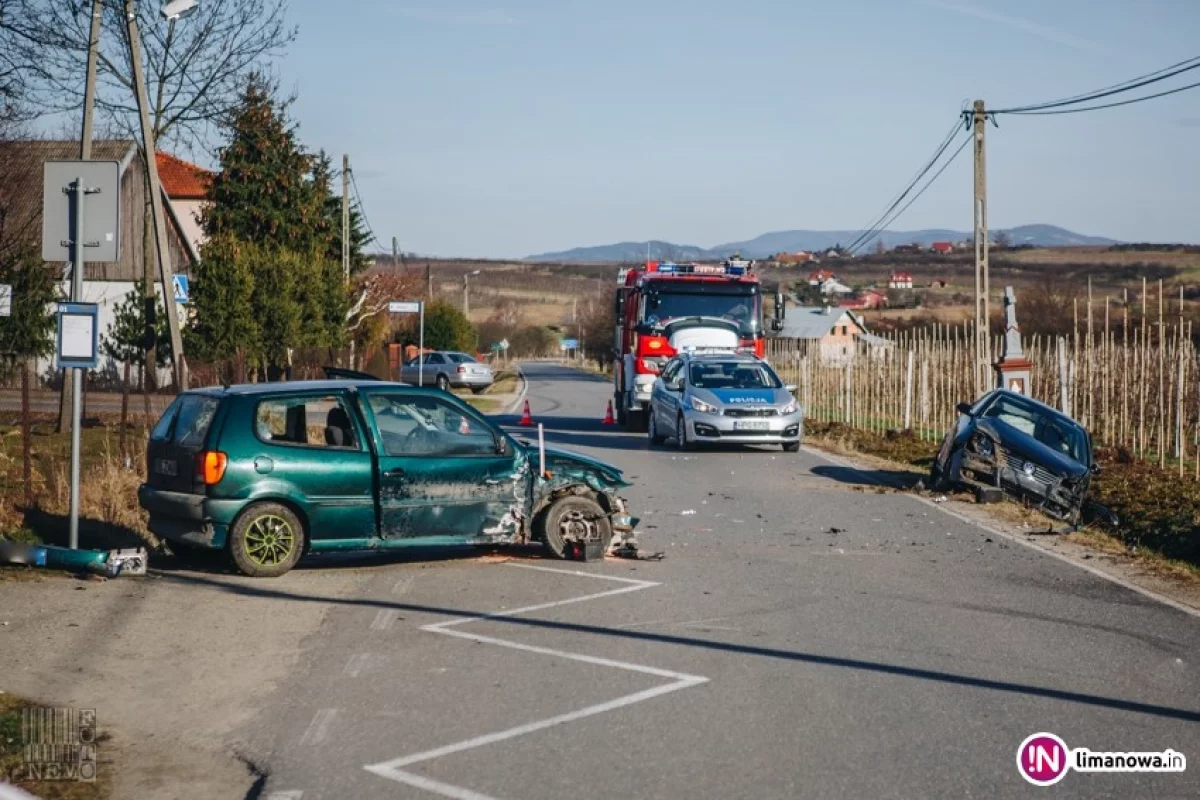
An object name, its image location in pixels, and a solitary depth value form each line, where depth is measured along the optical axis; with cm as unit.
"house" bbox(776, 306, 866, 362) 11806
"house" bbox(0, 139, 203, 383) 2916
